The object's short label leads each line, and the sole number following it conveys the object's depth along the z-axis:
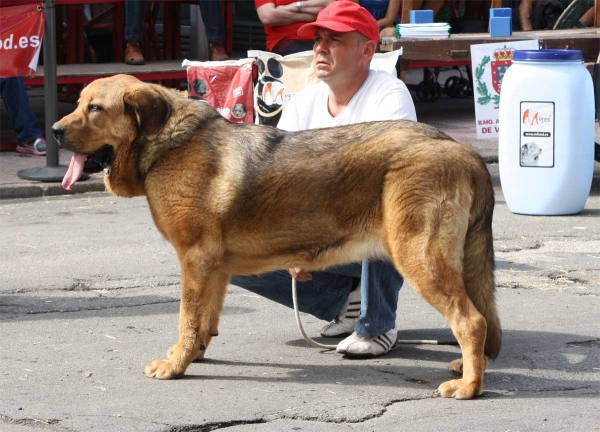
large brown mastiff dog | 8.23
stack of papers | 18.19
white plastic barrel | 15.98
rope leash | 9.75
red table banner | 17.91
